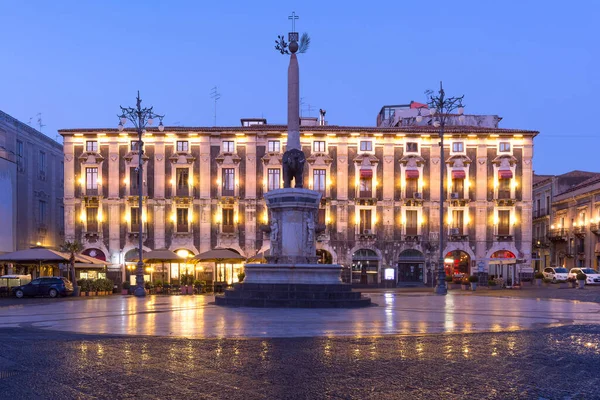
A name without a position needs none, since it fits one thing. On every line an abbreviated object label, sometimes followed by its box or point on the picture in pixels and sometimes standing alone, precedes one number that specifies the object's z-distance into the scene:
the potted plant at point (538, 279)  51.91
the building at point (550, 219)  74.81
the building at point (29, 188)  52.47
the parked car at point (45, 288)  38.62
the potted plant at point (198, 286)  43.72
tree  39.61
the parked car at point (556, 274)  55.91
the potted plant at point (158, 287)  44.08
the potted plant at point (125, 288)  42.03
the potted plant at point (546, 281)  54.98
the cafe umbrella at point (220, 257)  44.91
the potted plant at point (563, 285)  47.01
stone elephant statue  27.30
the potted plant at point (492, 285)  49.71
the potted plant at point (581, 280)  45.97
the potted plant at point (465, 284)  47.03
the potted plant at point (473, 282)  44.69
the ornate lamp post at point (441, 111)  36.44
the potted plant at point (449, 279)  50.88
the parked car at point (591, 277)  52.19
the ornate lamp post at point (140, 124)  36.91
